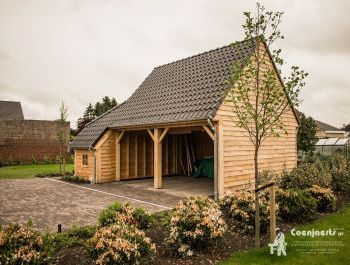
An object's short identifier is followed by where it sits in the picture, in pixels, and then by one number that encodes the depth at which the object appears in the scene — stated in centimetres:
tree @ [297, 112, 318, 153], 2056
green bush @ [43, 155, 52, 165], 3006
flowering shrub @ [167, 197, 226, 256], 598
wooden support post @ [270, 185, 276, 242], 612
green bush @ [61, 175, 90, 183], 1617
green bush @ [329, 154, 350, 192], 1216
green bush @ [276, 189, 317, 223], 815
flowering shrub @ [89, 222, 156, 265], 491
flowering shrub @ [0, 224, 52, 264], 475
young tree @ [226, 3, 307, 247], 612
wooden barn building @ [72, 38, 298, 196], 1165
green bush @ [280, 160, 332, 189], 1091
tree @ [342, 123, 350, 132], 7536
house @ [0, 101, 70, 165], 2859
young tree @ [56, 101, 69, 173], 1933
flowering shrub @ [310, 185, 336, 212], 924
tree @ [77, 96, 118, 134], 4716
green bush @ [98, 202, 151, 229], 659
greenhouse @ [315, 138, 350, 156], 2222
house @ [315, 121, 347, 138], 3838
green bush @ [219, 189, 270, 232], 738
